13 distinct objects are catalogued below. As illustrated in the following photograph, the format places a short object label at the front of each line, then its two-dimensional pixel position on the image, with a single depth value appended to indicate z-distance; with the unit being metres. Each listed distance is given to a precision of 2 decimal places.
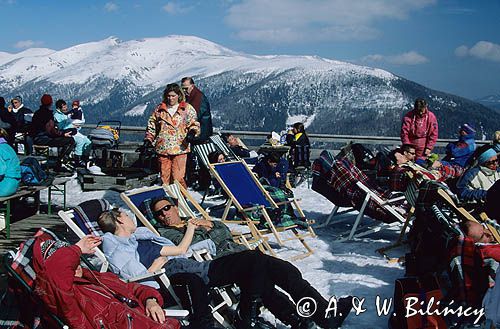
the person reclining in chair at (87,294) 3.12
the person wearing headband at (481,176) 6.21
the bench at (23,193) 6.21
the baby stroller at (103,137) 12.05
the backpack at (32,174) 7.21
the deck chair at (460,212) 4.56
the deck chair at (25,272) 3.15
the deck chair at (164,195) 4.18
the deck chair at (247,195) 6.25
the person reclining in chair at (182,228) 4.84
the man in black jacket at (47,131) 11.18
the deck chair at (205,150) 8.52
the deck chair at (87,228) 4.05
